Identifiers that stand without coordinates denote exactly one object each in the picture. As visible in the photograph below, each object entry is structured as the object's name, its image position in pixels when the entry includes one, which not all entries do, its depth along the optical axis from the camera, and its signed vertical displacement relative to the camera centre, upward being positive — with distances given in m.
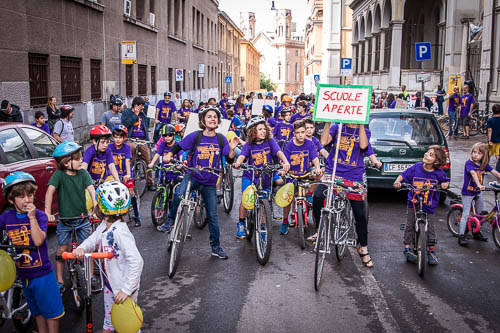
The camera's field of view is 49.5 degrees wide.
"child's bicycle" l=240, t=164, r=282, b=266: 6.41 -1.32
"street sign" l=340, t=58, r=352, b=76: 25.95 +2.12
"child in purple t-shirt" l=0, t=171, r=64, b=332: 4.11 -1.13
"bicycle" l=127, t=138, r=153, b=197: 11.05 -1.22
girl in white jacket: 3.86 -0.98
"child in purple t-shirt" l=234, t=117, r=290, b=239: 7.07 -0.51
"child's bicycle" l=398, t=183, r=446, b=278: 6.07 -1.34
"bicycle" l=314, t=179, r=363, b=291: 5.71 -1.34
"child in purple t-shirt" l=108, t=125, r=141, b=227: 7.76 -0.67
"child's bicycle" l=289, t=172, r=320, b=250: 7.16 -1.26
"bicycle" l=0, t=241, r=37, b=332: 4.20 -1.62
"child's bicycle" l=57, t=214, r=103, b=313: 4.99 -1.56
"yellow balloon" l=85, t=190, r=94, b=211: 5.52 -0.95
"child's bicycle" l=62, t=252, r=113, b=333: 3.64 -1.16
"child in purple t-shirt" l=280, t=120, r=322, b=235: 7.59 -0.60
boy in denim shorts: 5.22 -0.84
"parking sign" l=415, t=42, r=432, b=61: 15.78 +1.75
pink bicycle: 7.36 -1.48
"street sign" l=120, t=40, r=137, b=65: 18.20 +1.91
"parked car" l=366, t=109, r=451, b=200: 9.80 -0.52
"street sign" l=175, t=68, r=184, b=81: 27.97 +1.73
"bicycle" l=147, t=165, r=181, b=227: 8.35 -1.44
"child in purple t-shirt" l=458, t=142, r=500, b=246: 7.30 -0.92
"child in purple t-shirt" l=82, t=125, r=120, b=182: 6.56 -0.61
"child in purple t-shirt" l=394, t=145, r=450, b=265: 6.46 -0.85
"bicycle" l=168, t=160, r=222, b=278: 6.03 -1.32
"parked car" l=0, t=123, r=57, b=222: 6.43 -0.60
